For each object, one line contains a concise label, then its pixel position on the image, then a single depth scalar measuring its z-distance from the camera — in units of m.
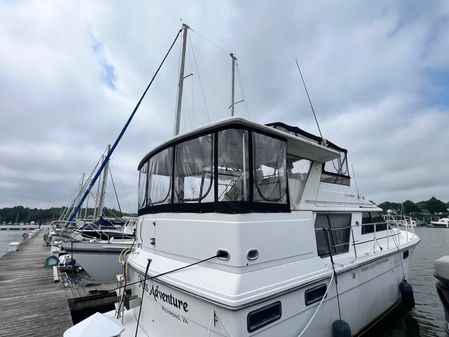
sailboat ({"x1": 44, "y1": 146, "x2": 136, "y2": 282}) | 9.45
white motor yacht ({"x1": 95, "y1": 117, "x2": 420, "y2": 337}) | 2.76
